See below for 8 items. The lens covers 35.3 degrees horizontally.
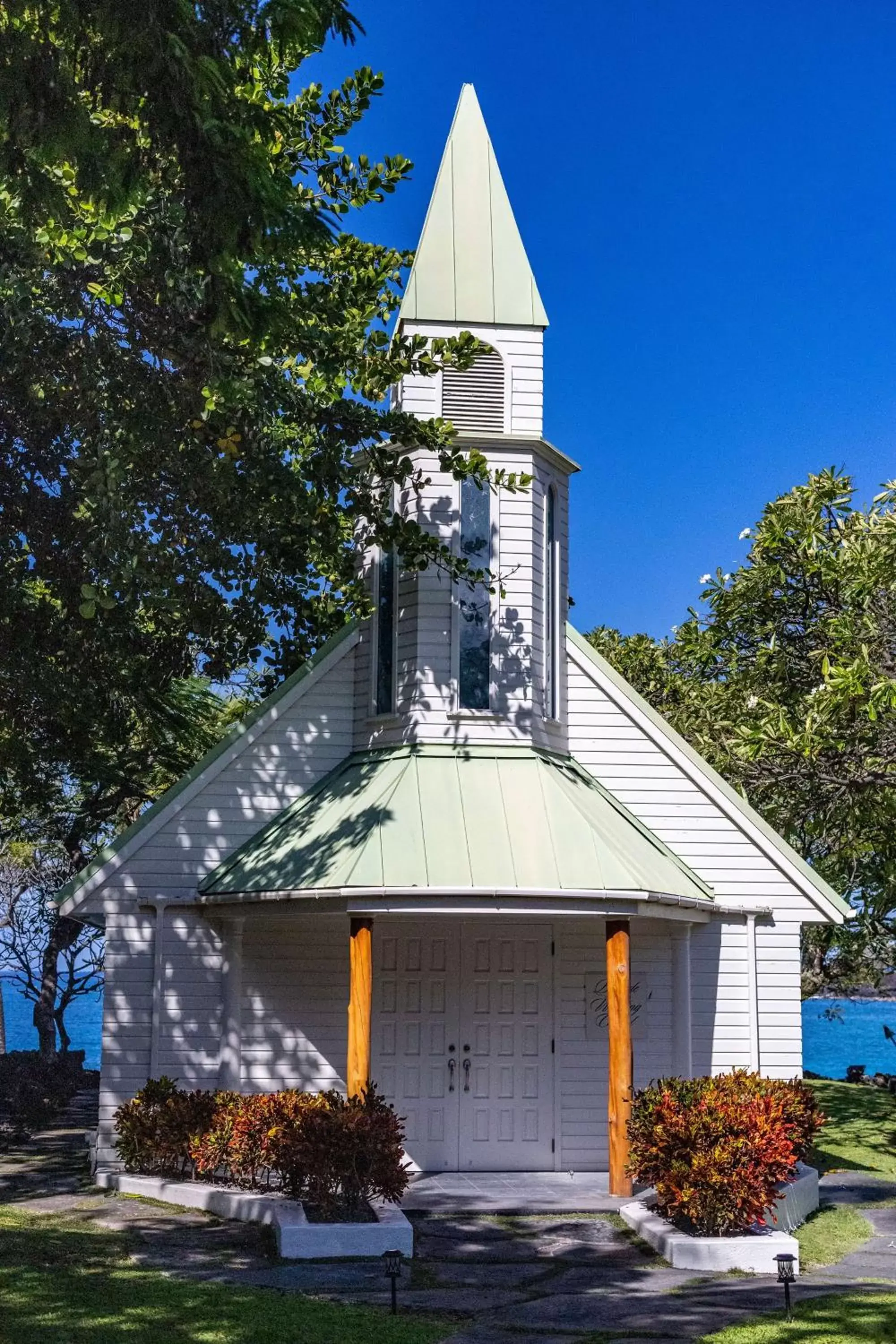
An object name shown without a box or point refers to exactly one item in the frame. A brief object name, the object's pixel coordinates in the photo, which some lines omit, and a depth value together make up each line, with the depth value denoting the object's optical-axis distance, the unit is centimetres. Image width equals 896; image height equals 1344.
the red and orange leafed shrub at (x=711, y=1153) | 1131
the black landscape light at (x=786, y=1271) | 934
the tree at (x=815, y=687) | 1611
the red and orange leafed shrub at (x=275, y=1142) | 1176
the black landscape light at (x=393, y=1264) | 955
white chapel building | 1546
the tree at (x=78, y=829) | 2291
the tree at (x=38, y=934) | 2978
